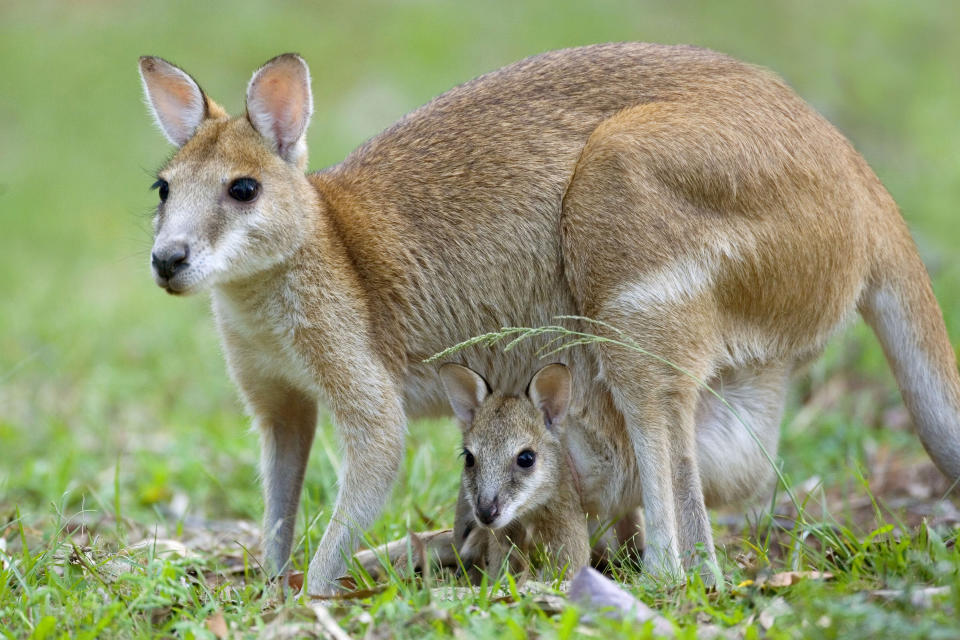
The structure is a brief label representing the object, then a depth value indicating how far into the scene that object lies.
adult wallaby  8.77
